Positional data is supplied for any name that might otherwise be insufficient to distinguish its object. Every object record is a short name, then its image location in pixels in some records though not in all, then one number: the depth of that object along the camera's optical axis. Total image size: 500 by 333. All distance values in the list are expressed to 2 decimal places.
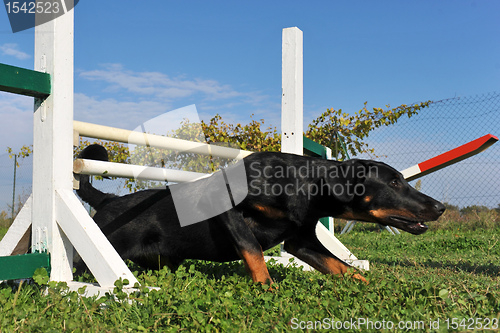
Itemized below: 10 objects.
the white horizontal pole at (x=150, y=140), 2.67
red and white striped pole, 5.14
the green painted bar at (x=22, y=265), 2.20
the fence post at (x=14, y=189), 10.91
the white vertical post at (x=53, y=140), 2.42
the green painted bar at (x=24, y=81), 2.20
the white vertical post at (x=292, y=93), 3.76
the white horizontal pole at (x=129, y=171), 2.52
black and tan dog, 2.69
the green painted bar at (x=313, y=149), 4.35
